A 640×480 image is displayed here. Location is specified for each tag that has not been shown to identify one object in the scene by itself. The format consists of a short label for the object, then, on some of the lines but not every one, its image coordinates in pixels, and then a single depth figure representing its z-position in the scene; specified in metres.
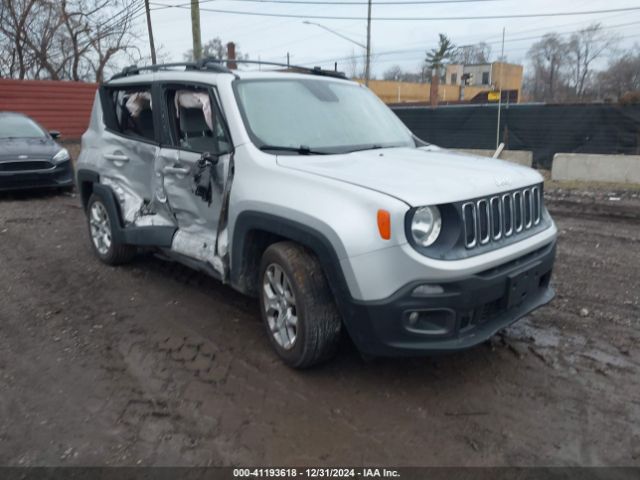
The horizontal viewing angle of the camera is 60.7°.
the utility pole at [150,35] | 24.22
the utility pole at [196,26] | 16.08
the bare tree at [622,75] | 54.91
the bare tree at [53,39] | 26.58
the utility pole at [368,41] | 27.61
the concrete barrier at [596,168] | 11.34
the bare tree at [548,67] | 65.31
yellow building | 51.56
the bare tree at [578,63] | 64.50
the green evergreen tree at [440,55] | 65.97
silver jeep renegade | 3.02
